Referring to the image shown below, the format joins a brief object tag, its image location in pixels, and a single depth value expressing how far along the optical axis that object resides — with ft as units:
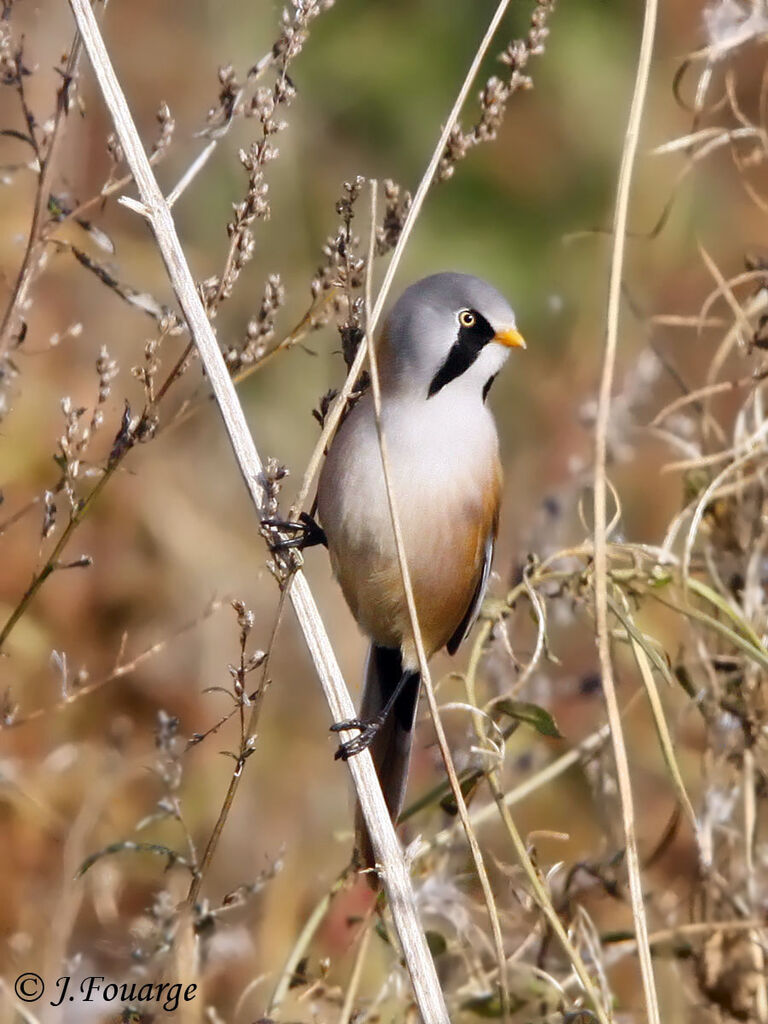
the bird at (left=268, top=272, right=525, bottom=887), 19.84
